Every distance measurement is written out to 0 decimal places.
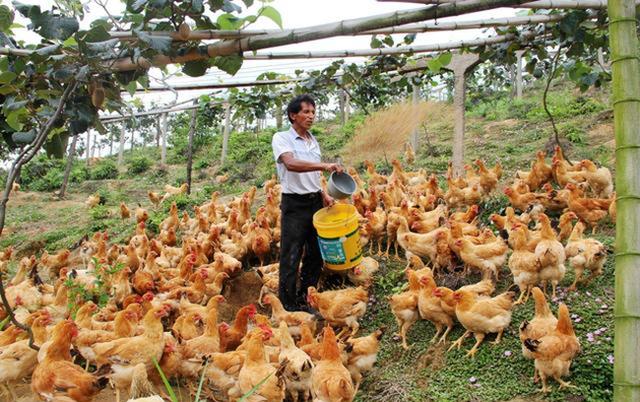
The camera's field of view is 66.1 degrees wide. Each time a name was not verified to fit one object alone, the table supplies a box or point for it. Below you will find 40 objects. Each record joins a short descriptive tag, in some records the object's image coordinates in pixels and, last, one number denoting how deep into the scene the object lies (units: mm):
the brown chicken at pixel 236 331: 5211
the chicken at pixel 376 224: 7043
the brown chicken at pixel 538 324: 4094
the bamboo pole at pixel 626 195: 1639
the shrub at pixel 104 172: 23141
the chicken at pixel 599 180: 7129
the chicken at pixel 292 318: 5398
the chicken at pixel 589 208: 6359
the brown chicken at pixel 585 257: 5008
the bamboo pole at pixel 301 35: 2217
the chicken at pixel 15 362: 4691
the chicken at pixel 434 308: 4922
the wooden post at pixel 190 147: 13411
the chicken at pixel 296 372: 4309
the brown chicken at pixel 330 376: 3904
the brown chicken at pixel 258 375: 4035
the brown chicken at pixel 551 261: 5039
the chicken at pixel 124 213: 12984
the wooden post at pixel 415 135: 11874
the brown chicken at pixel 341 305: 5355
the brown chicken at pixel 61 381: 4160
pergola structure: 1650
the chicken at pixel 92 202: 15695
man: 5266
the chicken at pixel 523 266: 5113
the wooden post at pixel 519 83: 18759
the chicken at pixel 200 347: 4824
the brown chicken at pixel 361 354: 4543
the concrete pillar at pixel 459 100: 9055
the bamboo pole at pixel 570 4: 3273
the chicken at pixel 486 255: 5539
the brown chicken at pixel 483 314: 4582
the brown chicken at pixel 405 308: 5145
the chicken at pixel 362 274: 6090
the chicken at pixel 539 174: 8055
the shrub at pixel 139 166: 22875
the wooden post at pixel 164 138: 20591
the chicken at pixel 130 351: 4500
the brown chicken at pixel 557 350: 3842
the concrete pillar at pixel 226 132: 17766
